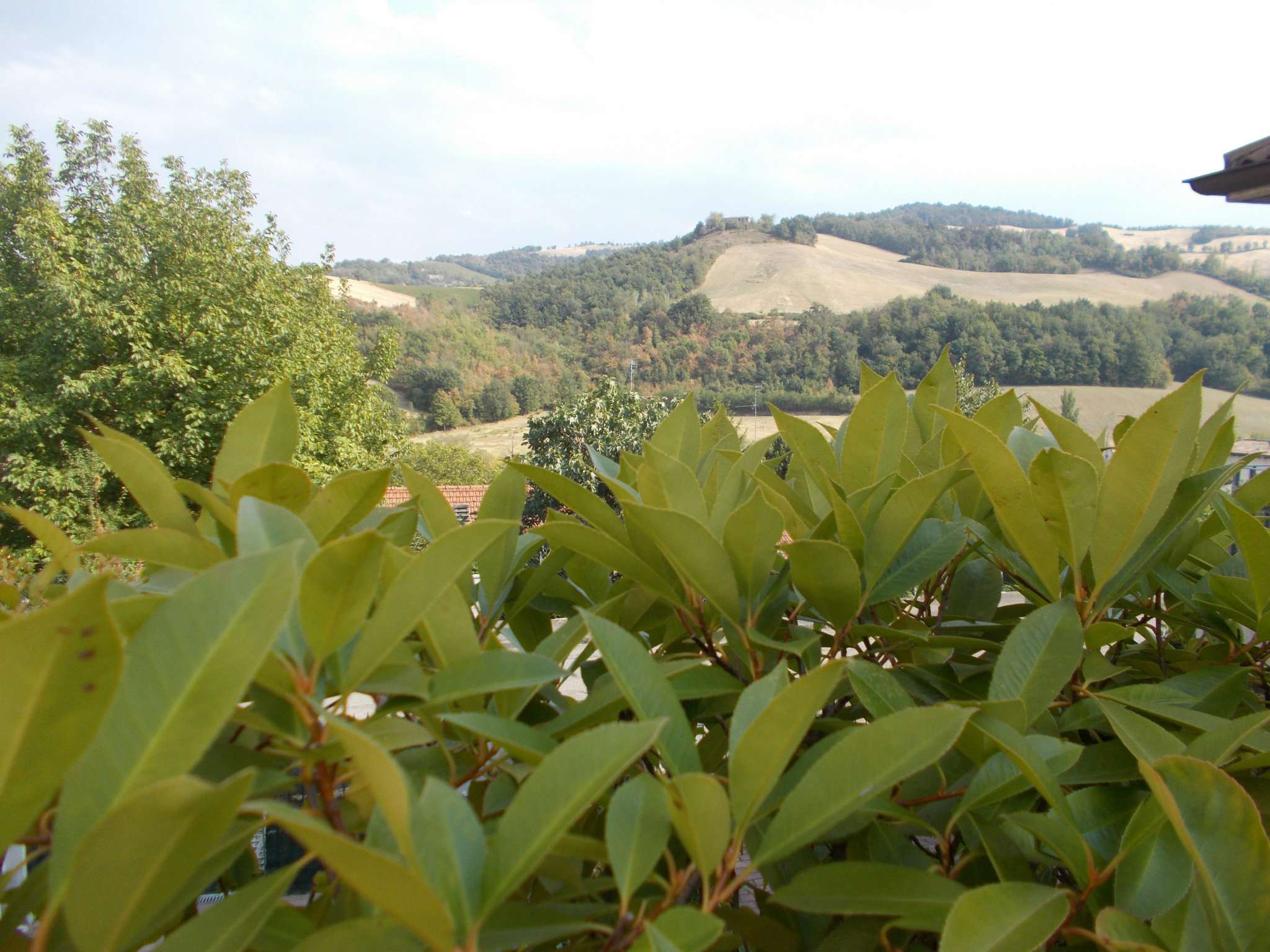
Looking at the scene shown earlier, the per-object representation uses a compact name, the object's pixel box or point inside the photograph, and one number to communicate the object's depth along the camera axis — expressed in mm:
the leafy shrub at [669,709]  204
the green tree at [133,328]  12836
